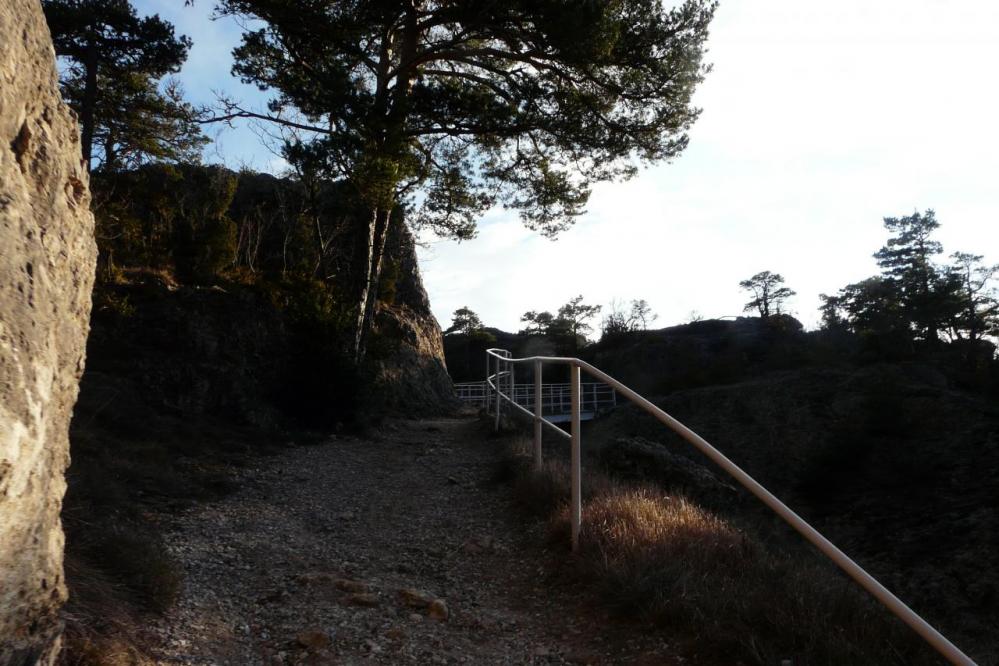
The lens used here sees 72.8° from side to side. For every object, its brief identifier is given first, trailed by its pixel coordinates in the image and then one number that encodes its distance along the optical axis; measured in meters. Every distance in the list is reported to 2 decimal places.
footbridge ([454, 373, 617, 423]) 23.38
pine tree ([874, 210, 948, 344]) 24.84
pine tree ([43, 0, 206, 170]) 11.76
